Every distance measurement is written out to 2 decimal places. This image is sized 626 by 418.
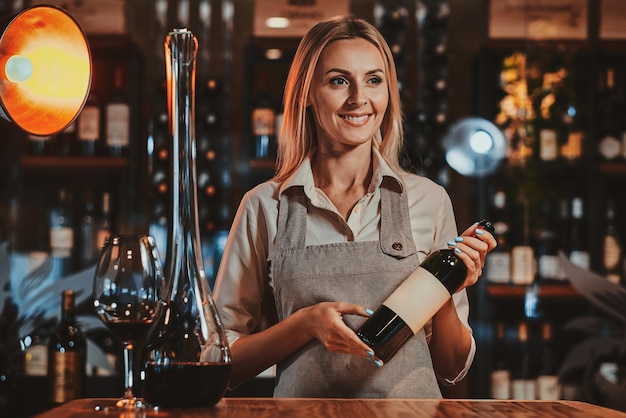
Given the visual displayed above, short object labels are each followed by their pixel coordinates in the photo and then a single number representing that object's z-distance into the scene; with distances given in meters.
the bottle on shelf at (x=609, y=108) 3.38
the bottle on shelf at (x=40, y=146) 3.31
